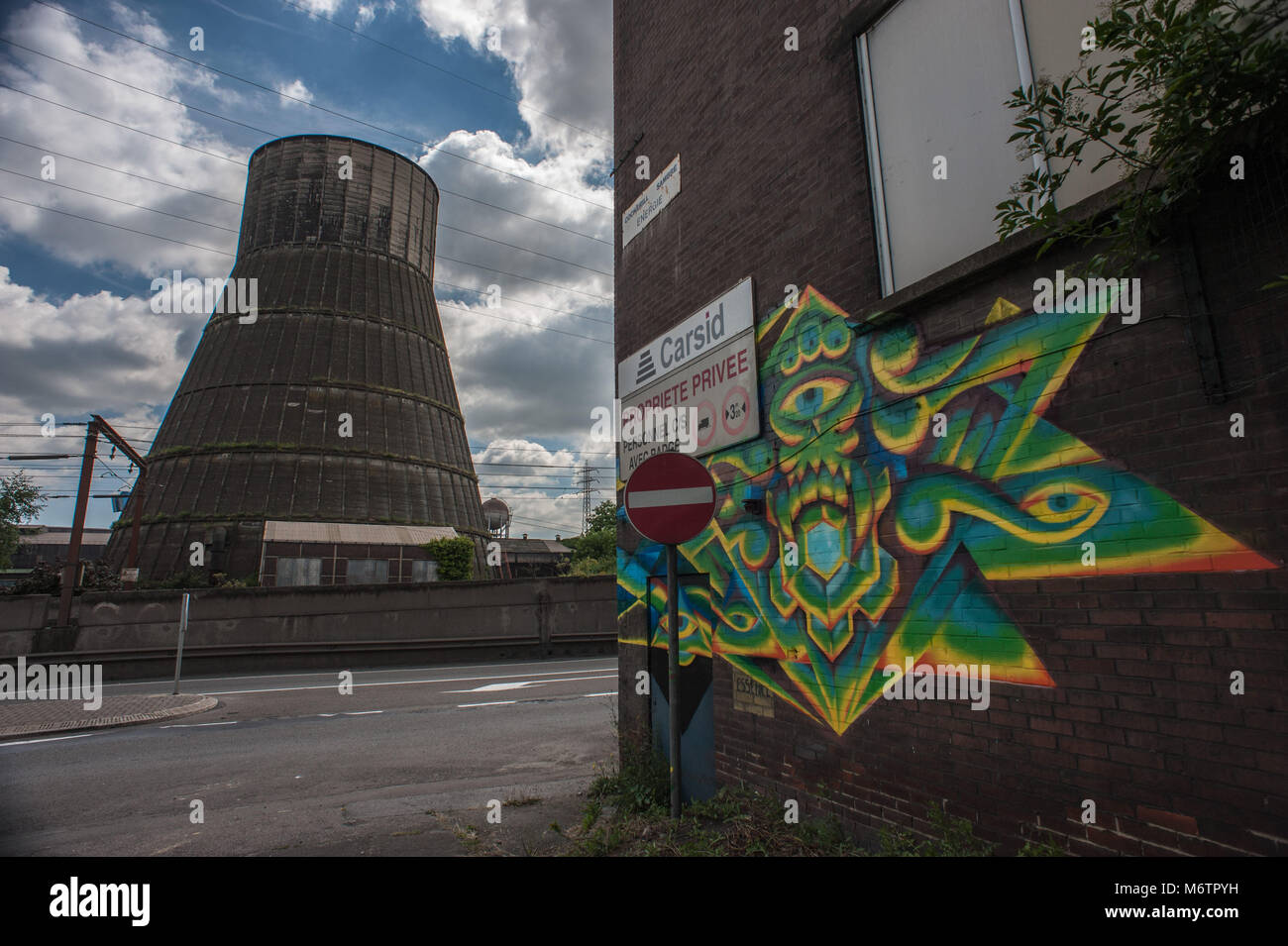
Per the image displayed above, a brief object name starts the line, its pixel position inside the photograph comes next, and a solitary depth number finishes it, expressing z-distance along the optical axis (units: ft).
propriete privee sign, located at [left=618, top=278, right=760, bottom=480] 20.15
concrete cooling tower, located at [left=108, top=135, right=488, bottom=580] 114.01
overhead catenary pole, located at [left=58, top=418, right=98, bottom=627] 62.80
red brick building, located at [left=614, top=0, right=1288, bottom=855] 9.77
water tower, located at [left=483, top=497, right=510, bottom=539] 200.23
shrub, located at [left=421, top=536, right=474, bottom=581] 110.63
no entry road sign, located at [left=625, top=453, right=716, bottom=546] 15.81
